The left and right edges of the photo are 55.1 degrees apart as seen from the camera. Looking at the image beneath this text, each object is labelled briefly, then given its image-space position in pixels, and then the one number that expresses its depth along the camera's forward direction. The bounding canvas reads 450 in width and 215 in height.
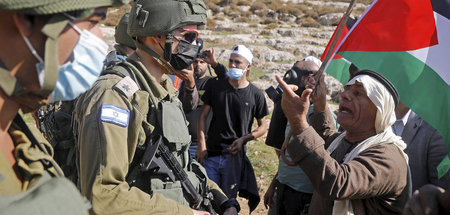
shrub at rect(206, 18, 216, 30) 29.75
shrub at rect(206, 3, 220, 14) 41.16
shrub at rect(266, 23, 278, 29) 30.83
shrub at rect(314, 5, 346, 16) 40.05
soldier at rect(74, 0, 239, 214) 2.20
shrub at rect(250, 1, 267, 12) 41.81
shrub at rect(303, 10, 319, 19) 39.72
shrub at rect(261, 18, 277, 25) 35.94
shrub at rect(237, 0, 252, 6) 44.28
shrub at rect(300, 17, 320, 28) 34.06
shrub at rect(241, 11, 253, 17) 39.44
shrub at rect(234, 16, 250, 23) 36.22
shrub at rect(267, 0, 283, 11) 41.75
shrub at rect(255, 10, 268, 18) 39.88
